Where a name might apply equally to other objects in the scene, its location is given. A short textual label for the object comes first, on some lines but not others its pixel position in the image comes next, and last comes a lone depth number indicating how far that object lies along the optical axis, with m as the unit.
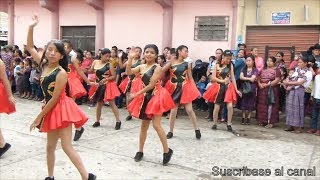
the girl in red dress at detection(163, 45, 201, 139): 6.70
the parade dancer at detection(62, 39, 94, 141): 6.25
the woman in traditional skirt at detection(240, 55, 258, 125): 8.41
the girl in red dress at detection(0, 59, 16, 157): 4.93
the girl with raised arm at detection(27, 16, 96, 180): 3.88
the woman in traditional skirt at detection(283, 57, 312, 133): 7.59
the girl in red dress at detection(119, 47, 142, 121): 9.08
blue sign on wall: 9.90
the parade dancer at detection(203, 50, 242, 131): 7.43
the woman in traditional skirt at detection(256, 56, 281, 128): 8.20
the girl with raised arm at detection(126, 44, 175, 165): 4.98
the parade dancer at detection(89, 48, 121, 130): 7.16
